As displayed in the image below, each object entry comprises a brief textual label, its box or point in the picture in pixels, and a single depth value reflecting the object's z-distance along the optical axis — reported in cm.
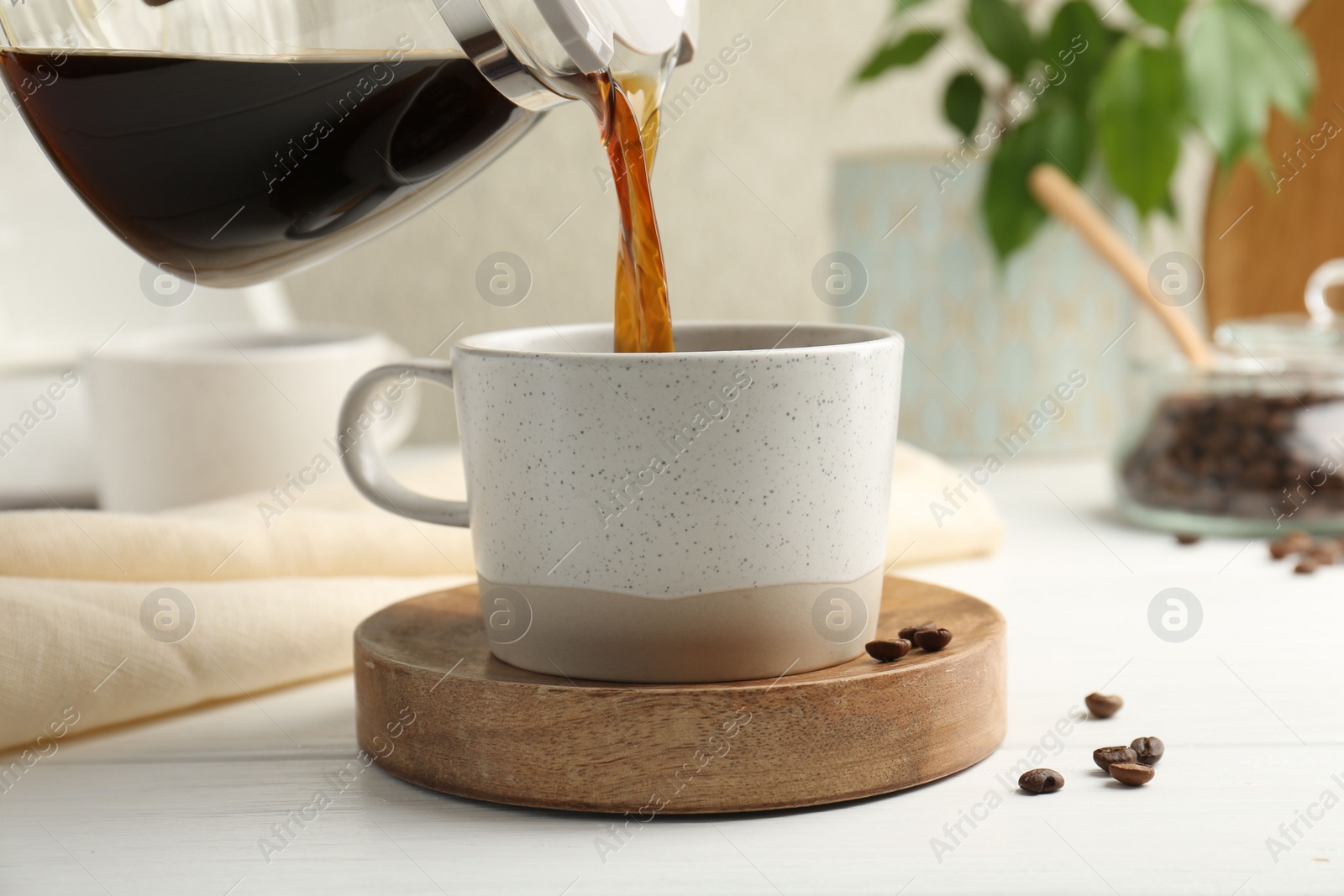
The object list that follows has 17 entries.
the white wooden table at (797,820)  59
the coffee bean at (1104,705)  67
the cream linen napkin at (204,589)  67
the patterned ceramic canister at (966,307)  111
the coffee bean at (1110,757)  63
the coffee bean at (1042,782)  62
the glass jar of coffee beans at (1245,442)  88
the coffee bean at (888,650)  64
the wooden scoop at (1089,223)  102
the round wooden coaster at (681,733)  61
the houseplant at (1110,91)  100
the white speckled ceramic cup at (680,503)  62
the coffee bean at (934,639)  65
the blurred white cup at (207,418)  85
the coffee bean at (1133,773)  63
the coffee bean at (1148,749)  64
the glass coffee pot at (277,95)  62
